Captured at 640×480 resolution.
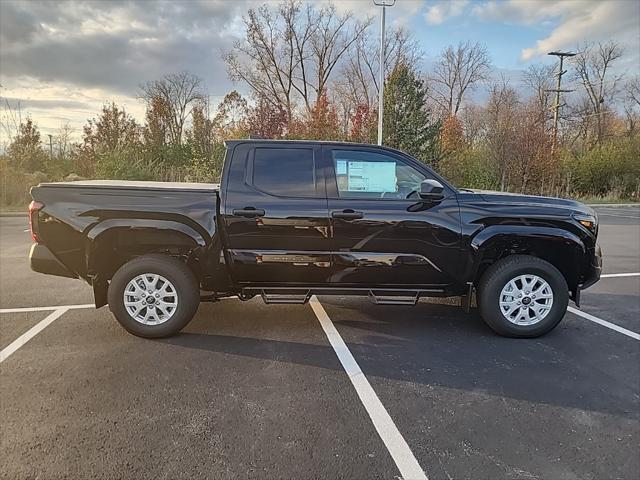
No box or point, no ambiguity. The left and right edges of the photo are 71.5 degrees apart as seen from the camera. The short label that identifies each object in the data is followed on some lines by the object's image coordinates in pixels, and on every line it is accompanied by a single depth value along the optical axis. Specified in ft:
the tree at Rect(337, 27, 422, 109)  115.44
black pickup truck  13.50
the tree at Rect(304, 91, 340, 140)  82.69
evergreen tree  70.95
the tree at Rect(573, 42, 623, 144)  129.08
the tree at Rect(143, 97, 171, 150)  84.35
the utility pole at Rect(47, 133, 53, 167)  67.46
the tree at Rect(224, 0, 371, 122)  118.11
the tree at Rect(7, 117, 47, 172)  60.95
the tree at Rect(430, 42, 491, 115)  135.13
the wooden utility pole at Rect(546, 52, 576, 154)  94.73
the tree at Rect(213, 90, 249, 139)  97.40
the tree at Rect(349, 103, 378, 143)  81.00
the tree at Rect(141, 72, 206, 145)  96.12
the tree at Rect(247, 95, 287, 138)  95.14
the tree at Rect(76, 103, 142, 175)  76.23
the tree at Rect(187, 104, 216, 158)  75.15
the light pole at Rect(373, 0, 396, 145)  56.56
